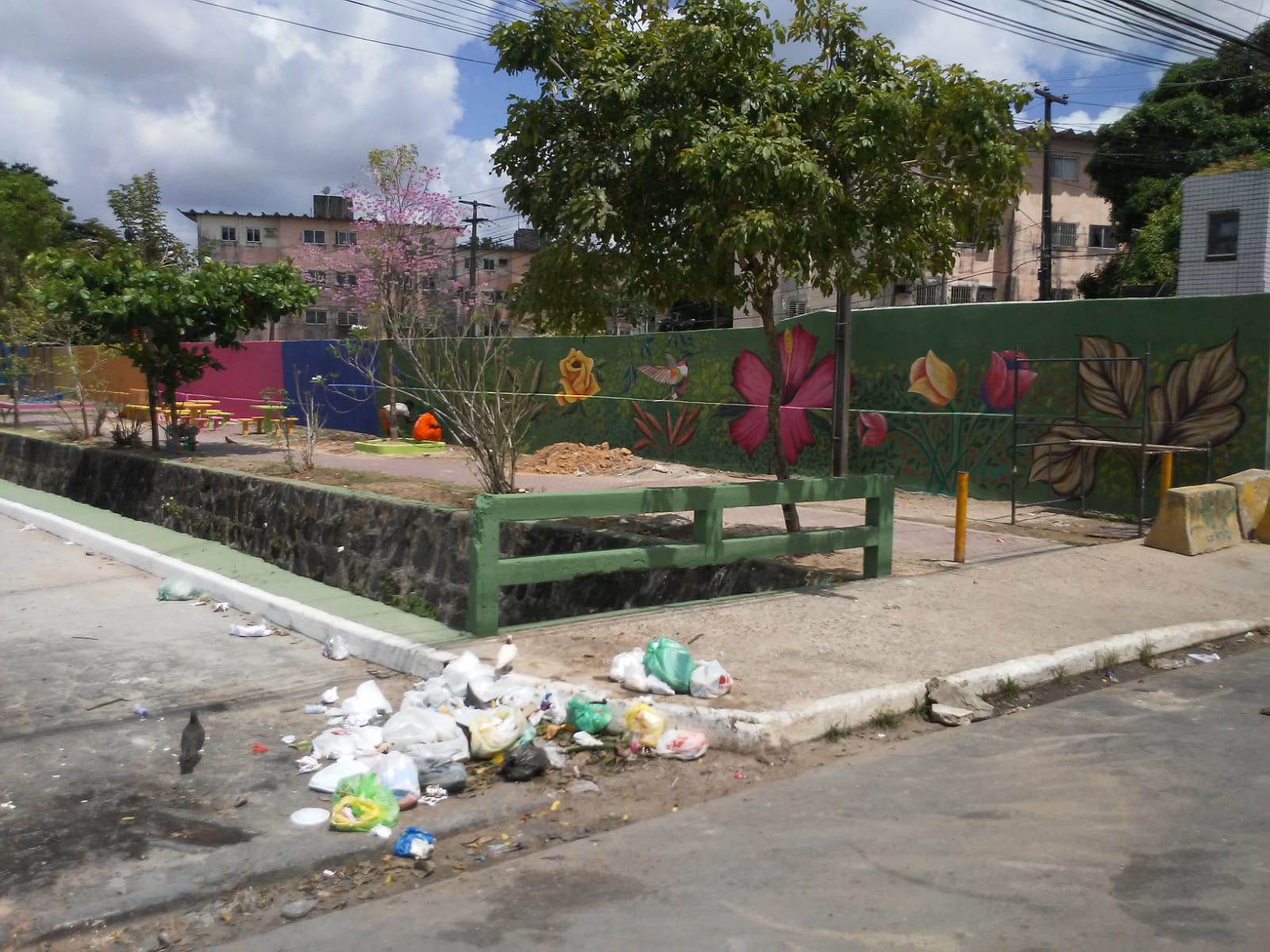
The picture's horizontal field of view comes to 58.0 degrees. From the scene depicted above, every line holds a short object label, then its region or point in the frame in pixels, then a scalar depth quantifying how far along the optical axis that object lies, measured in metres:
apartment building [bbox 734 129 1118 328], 41.91
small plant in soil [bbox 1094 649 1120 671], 7.53
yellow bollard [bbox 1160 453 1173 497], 12.02
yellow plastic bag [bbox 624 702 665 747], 5.86
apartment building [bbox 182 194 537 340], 64.88
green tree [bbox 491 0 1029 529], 8.73
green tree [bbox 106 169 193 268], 39.44
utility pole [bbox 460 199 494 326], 48.25
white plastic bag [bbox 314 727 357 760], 5.68
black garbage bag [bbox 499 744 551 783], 5.52
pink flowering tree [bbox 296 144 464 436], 30.33
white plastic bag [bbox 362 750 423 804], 5.22
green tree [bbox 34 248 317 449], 17.00
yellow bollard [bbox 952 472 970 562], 10.36
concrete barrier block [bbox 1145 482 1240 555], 11.06
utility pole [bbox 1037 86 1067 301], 34.34
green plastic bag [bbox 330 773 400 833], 4.91
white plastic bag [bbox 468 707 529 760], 5.73
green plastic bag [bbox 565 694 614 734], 6.00
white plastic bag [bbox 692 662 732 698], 6.25
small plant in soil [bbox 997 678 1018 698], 6.89
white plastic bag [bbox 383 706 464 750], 5.73
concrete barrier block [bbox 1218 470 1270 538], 11.84
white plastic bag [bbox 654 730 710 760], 5.75
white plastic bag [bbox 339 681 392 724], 6.27
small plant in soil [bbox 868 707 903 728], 6.27
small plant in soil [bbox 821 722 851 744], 6.03
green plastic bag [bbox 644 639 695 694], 6.36
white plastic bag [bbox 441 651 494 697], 6.33
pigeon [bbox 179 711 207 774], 5.61
